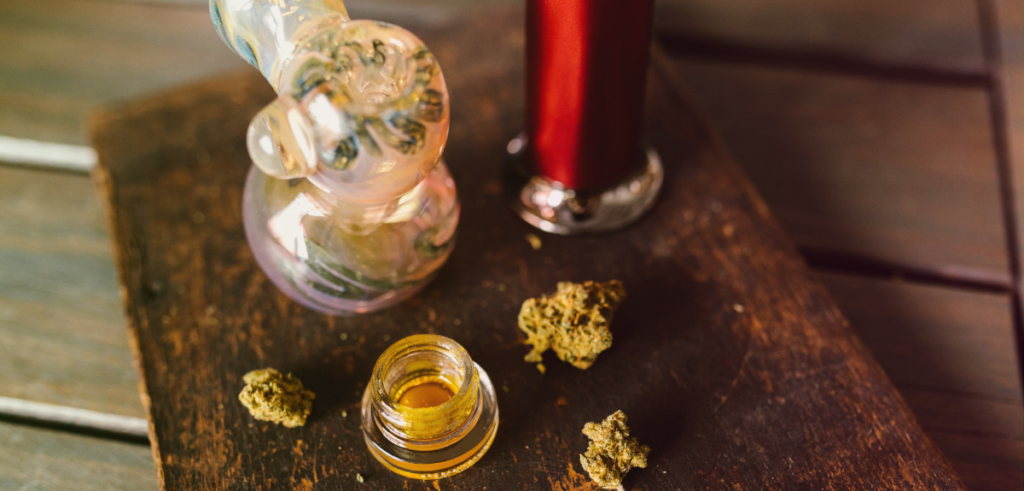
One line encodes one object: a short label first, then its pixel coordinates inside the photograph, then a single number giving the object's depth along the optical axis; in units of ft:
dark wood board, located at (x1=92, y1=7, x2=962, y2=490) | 1.44
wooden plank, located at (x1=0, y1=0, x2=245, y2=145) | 2.38
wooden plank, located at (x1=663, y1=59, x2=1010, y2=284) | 2.06
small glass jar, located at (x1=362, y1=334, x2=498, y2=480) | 1.35
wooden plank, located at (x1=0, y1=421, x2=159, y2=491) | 1.64
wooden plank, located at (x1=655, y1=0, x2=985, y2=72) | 2.50
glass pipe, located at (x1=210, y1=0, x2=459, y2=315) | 1.20
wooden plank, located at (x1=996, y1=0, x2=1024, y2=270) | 2.23
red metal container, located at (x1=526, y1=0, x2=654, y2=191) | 1.50
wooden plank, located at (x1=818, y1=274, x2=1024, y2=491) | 1.65
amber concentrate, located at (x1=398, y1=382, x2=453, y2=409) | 1.46
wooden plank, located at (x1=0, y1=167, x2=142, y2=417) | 1.79
